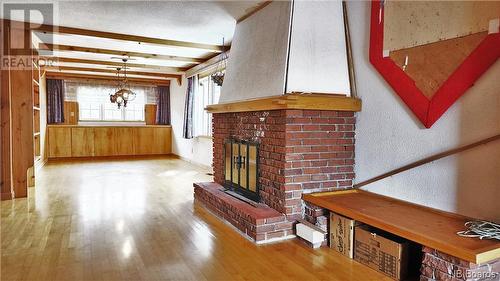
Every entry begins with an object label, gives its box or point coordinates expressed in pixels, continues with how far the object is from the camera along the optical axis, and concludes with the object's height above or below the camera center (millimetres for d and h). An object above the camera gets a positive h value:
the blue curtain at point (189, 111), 7910 +246
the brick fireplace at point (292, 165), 3111 -403
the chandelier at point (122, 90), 8148 +733
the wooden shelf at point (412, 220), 1896 -672
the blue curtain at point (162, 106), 10188 +457
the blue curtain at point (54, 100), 9031 +539
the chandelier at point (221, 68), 5490 +1025
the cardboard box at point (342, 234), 2725 -902
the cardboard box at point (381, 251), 2350 -918
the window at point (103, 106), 9492 +424
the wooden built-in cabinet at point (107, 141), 8945 -539
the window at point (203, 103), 7293 +424
